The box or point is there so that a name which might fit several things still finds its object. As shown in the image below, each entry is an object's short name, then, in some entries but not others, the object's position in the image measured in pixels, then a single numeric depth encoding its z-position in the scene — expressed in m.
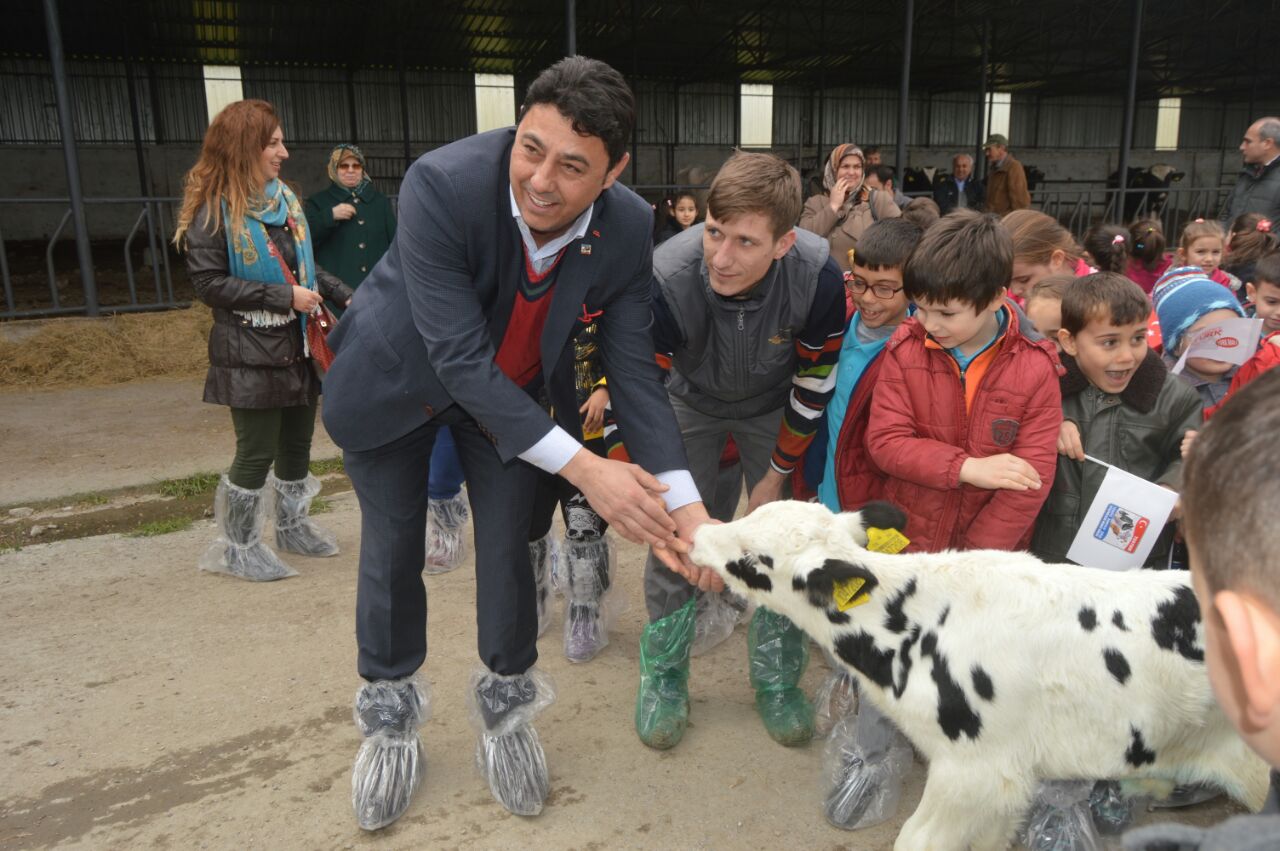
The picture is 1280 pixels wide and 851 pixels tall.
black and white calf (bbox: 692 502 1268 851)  2.16
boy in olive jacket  2.74
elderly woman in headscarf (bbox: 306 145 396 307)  6.59
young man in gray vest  2.93
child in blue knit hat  3.55
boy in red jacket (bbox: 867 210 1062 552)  2.60
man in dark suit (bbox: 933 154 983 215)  13.62
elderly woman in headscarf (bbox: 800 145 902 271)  6.52
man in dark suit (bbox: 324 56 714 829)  2.35
